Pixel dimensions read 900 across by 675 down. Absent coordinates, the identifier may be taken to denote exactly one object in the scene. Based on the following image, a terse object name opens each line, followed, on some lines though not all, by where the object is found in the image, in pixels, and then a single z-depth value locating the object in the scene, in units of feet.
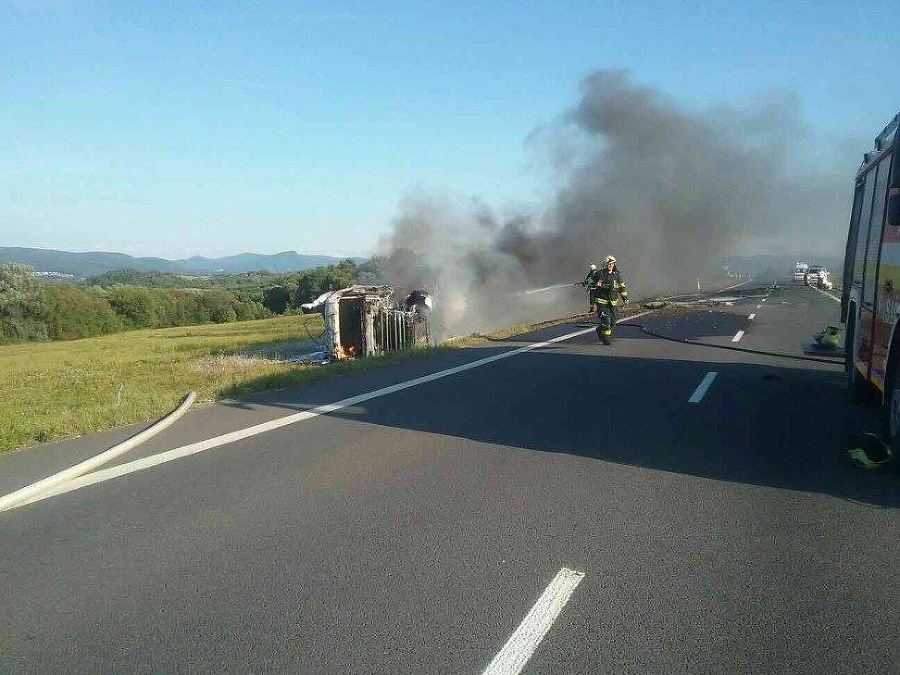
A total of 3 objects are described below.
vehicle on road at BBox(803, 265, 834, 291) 141.79
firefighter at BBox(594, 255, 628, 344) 48.06
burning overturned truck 62.18
